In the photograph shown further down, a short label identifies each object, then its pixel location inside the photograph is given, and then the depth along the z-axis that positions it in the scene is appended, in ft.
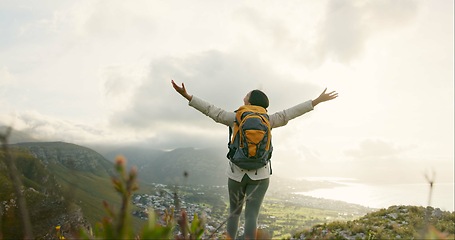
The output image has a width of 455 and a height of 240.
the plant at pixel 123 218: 3.24
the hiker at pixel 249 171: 17.34
